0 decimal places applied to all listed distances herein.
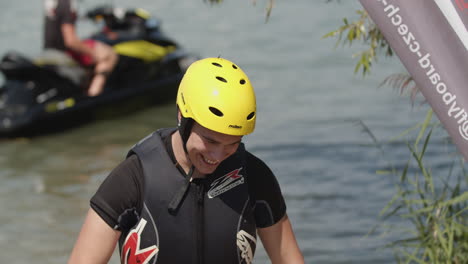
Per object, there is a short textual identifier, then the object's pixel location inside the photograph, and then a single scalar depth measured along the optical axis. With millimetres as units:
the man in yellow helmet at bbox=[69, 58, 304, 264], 6652
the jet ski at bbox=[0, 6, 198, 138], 21500
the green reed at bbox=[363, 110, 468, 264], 10609
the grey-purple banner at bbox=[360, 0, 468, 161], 6855
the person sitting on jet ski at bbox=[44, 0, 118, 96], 21703
